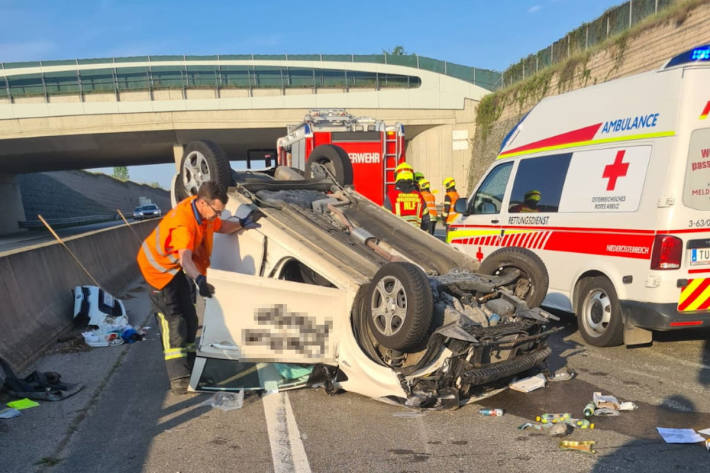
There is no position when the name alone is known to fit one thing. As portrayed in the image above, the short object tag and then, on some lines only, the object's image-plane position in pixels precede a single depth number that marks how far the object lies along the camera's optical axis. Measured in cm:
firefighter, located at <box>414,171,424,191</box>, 1009
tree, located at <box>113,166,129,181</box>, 11818
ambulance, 429
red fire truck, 1102
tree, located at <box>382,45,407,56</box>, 6834
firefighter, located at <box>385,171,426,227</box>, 841
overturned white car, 350
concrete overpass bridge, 2883
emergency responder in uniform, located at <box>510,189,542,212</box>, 580
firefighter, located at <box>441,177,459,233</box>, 1080
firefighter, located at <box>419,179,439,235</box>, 939
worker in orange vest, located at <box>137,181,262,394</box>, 407
